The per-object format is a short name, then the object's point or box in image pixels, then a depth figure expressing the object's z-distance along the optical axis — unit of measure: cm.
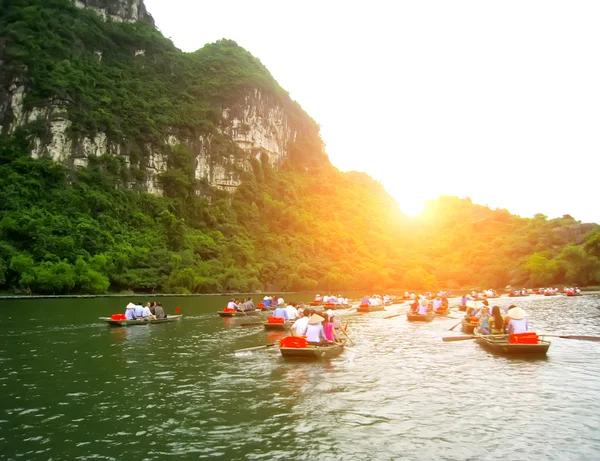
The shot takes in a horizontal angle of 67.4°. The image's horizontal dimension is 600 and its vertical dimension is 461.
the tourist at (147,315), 3003
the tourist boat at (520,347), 1762
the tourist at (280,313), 2894
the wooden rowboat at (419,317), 3420
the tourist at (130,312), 2882
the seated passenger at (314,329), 1791
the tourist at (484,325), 2181
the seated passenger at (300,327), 1808
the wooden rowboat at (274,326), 2736
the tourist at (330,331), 1906
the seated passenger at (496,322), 2105
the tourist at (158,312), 3122
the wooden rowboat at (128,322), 2791
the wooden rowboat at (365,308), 4369
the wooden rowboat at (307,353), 1683
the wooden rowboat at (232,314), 3506
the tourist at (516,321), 1869
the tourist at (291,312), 2937
